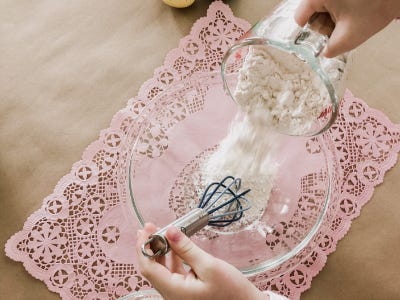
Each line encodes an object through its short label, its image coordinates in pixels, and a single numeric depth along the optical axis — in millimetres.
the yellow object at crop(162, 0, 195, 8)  860
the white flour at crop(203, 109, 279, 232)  649
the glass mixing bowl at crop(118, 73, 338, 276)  708
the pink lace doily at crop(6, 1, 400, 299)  720
